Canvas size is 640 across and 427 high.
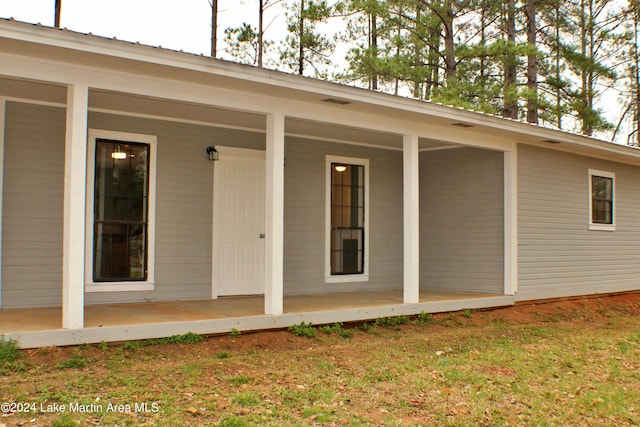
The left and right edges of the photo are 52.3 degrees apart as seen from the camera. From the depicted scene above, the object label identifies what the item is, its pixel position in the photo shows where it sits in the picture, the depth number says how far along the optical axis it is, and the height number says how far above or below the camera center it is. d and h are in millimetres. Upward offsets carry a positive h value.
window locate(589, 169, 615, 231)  11383 +691
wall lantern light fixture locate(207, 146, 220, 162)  8500 +1075
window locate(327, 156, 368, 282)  9883 +277
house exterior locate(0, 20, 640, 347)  5973 +532
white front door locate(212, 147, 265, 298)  8609 +179
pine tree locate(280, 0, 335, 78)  17875 +5485
